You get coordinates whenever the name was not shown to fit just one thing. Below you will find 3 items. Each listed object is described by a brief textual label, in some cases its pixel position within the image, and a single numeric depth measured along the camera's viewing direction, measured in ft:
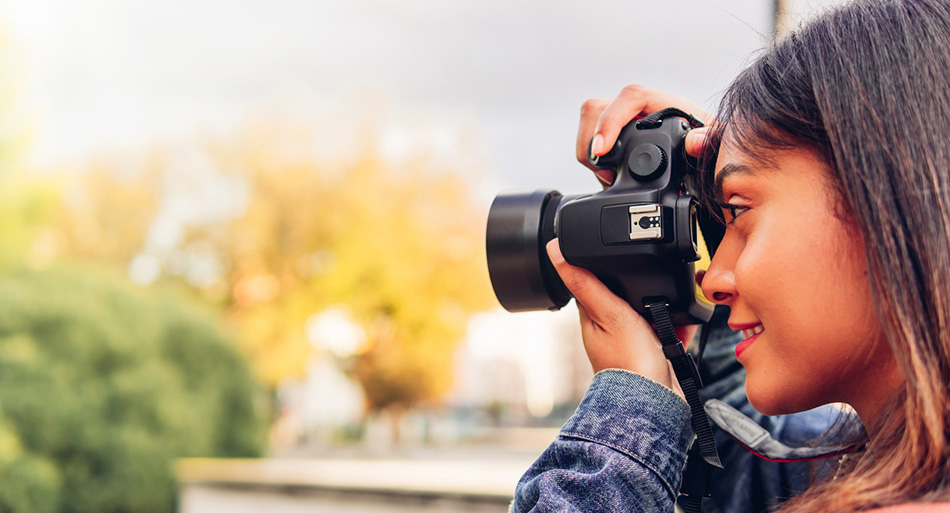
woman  2.22
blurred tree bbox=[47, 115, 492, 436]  49.47
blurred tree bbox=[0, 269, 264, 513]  16.58
